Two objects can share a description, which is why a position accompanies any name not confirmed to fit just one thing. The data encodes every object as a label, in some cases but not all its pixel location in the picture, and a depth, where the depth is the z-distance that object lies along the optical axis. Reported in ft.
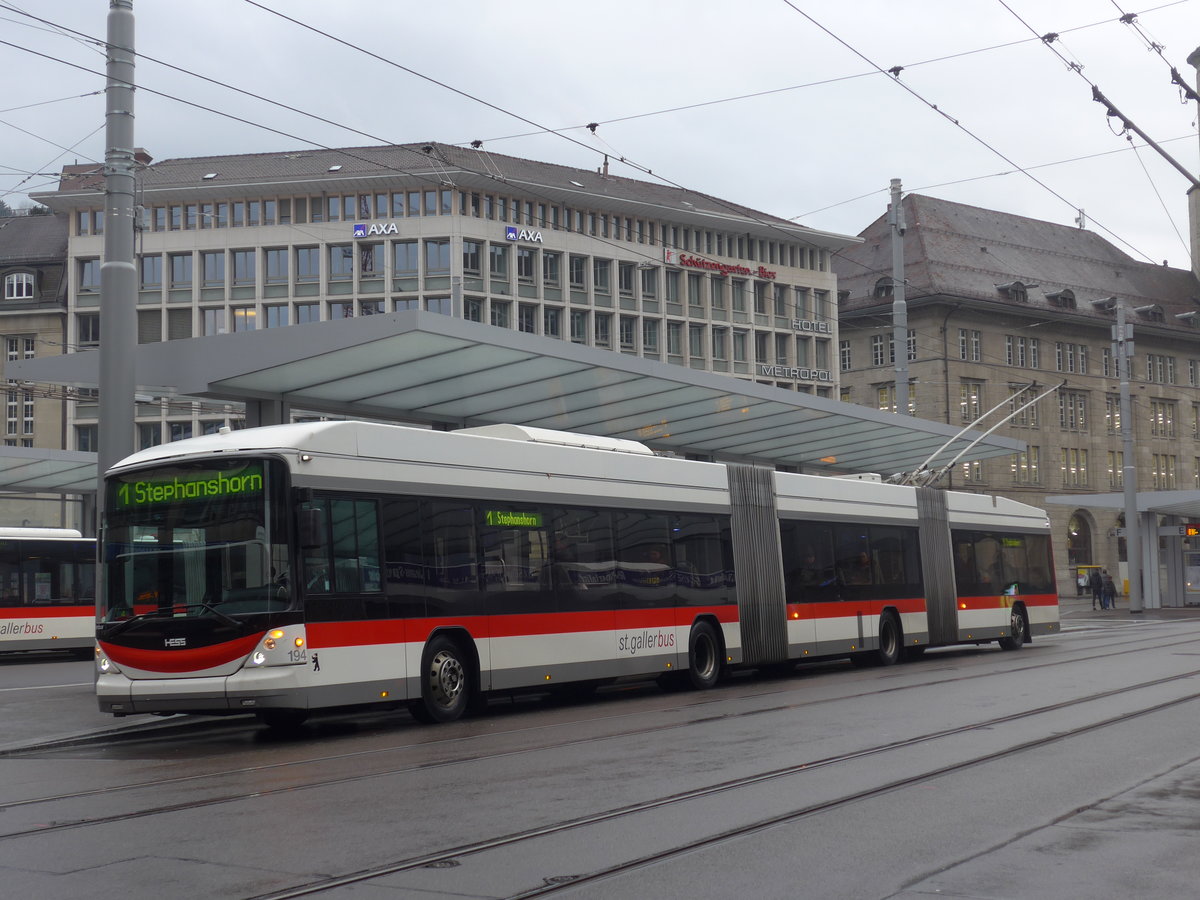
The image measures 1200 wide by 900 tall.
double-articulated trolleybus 41.98
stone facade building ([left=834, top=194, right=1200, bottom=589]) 263.70
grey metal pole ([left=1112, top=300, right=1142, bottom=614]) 160.04
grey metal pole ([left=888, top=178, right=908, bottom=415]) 103.04
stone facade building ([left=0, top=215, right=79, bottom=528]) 248.11
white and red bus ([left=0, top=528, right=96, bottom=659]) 98.99
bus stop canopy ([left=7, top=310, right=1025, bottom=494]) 56.59
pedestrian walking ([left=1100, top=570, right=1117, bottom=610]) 185.79
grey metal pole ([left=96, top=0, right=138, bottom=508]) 51.13
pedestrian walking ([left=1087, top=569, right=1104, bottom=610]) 184.03
